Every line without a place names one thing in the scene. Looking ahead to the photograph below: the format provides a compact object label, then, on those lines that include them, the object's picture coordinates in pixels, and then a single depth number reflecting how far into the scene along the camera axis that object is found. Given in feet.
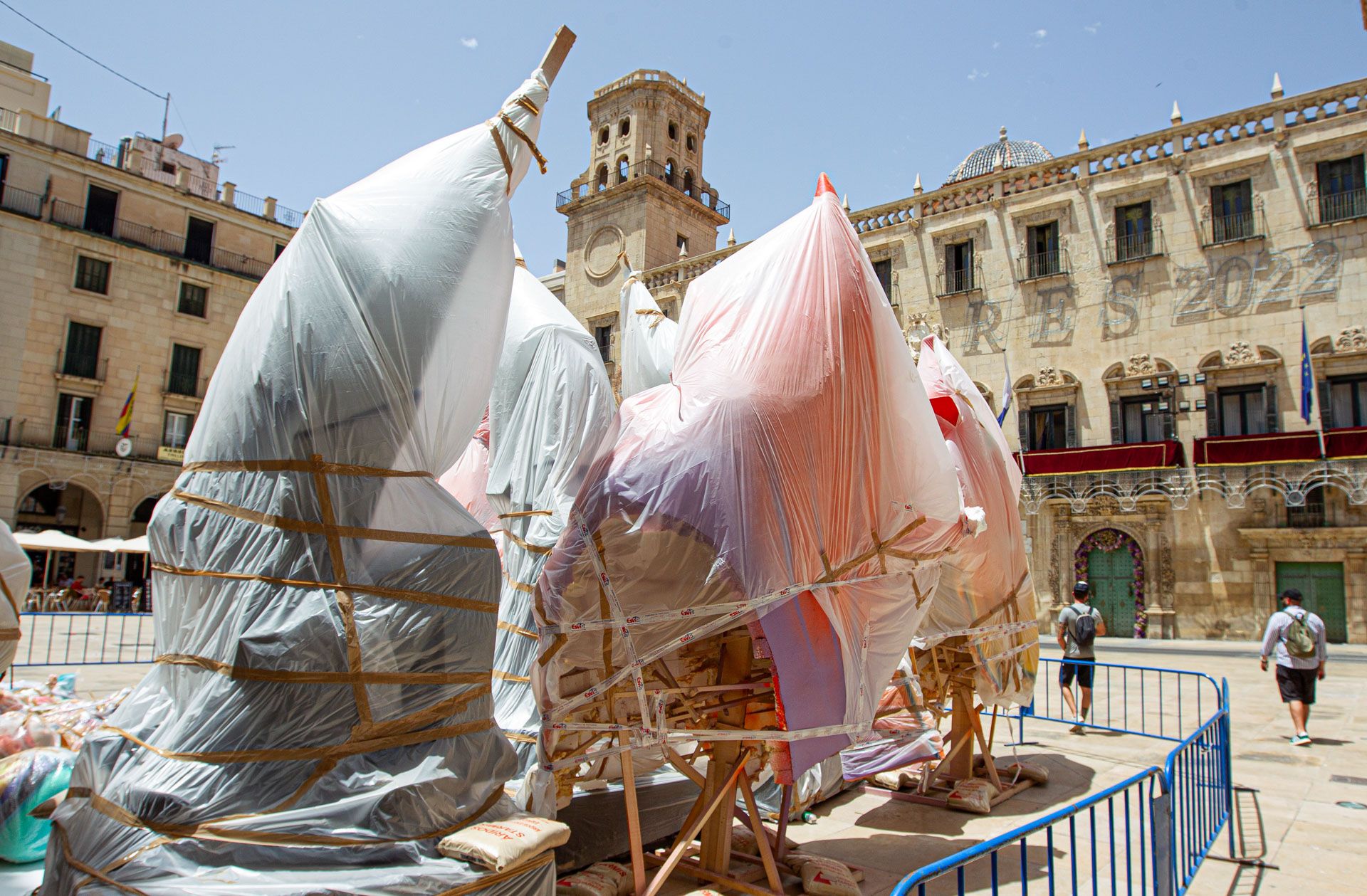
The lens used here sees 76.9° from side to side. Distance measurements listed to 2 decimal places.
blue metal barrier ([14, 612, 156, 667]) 45.37
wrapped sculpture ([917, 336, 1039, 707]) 22.06
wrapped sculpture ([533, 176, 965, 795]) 13.21
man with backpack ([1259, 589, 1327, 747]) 29.76
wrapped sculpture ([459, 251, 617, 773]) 20.25
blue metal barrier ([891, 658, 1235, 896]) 11.47
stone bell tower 108.68
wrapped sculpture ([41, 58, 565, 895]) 10.43
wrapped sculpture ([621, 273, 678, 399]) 29.09
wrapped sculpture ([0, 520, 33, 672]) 19.34
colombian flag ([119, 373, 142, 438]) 90.79
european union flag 63.16
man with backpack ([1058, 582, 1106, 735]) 33.78
